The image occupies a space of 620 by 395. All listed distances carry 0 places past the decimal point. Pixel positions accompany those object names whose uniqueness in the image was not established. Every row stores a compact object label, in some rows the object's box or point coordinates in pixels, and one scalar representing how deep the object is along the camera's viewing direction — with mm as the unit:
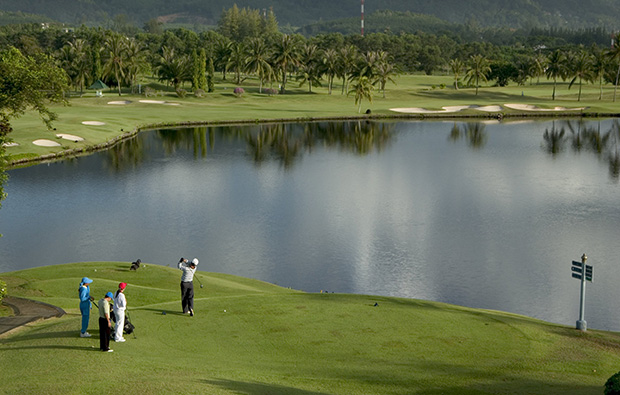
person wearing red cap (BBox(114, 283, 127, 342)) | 23172
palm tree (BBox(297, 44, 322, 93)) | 177000
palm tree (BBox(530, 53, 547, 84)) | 195750
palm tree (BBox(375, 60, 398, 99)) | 170625
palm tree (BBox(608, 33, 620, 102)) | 155375
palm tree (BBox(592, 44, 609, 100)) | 170500
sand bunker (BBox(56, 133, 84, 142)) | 98688
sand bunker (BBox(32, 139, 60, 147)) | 92975
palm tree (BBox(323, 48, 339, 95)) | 172750
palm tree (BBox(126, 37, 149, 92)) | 157750
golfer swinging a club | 26766
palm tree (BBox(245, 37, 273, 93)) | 169375
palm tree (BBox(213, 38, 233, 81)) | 195512
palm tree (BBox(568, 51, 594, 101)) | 173750
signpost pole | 28406
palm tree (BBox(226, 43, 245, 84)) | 186150
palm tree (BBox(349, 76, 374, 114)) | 141375
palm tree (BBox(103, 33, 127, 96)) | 156875
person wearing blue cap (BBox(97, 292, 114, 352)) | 22234
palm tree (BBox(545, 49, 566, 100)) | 179000
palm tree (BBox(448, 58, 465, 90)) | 189875
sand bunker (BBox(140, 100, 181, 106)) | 148575
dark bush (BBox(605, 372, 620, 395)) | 16906
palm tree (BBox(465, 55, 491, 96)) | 182125
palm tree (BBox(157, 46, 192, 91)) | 160250
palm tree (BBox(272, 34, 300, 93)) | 172375
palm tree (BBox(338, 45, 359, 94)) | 172125
